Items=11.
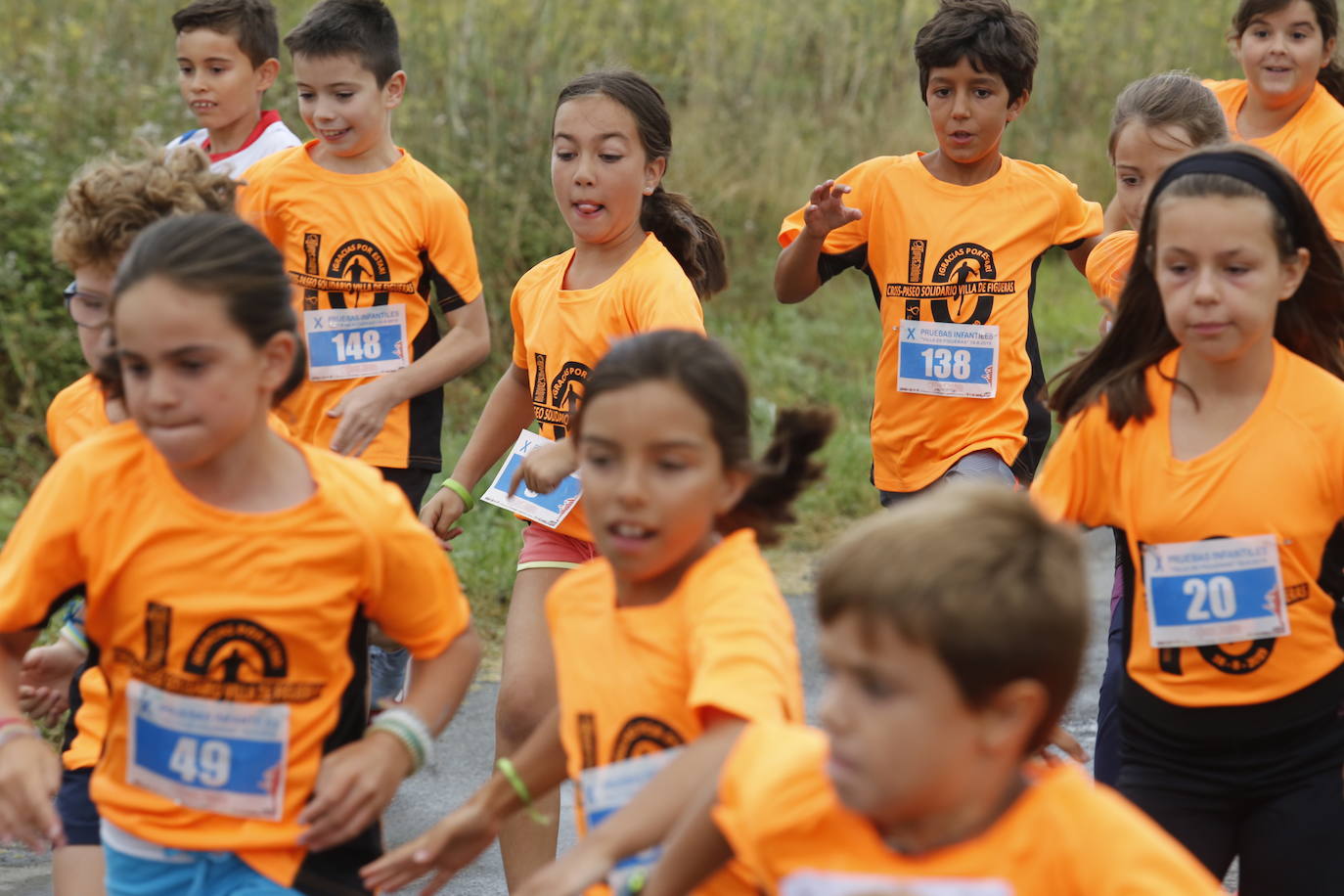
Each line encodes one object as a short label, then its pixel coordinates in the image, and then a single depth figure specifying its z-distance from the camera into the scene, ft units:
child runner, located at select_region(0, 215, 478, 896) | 18.49
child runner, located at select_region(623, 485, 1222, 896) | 13.57
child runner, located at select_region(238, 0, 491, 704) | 34.99
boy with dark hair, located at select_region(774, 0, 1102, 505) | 34.88
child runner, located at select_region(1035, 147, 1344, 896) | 21.53
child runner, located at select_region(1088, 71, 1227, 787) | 31.99
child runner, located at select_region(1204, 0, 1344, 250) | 37.78
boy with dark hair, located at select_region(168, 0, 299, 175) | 40.65
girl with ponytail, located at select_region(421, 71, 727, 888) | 28.81
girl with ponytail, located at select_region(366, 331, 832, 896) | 17.75
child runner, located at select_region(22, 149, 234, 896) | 22.82
